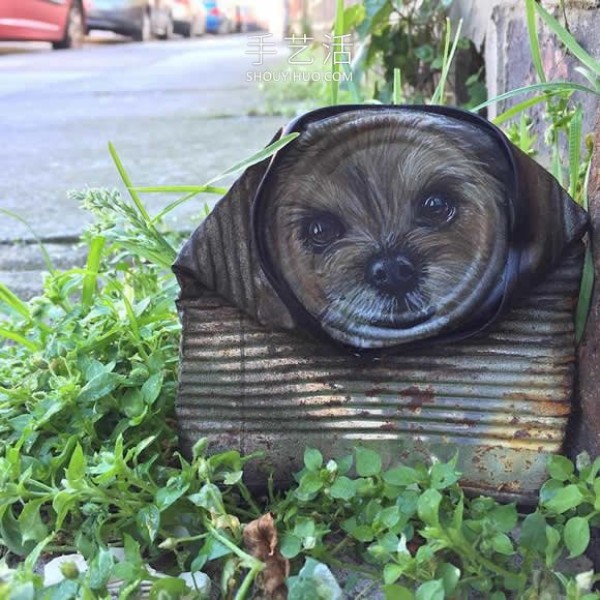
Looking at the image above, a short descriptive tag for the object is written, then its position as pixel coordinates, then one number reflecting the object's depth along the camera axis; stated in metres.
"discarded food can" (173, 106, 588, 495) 0.20
